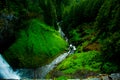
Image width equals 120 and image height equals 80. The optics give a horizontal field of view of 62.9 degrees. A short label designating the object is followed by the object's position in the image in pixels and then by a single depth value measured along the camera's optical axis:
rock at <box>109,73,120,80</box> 5.52
